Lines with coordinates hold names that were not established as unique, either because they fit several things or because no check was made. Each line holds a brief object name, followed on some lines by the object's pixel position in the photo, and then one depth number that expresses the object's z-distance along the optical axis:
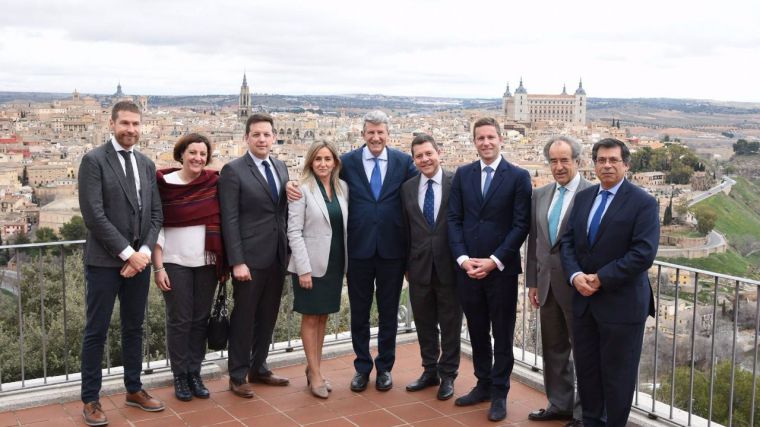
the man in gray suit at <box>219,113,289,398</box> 3.95
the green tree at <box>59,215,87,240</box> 44.18
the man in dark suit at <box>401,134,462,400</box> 4.02
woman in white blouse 3.91
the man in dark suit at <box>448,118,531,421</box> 3.81
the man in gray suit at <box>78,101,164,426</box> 3.53
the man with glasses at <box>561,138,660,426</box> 3.20
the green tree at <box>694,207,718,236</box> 53.78
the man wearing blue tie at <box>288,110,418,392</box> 4.09
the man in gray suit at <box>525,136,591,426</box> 3.61
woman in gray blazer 4.03
